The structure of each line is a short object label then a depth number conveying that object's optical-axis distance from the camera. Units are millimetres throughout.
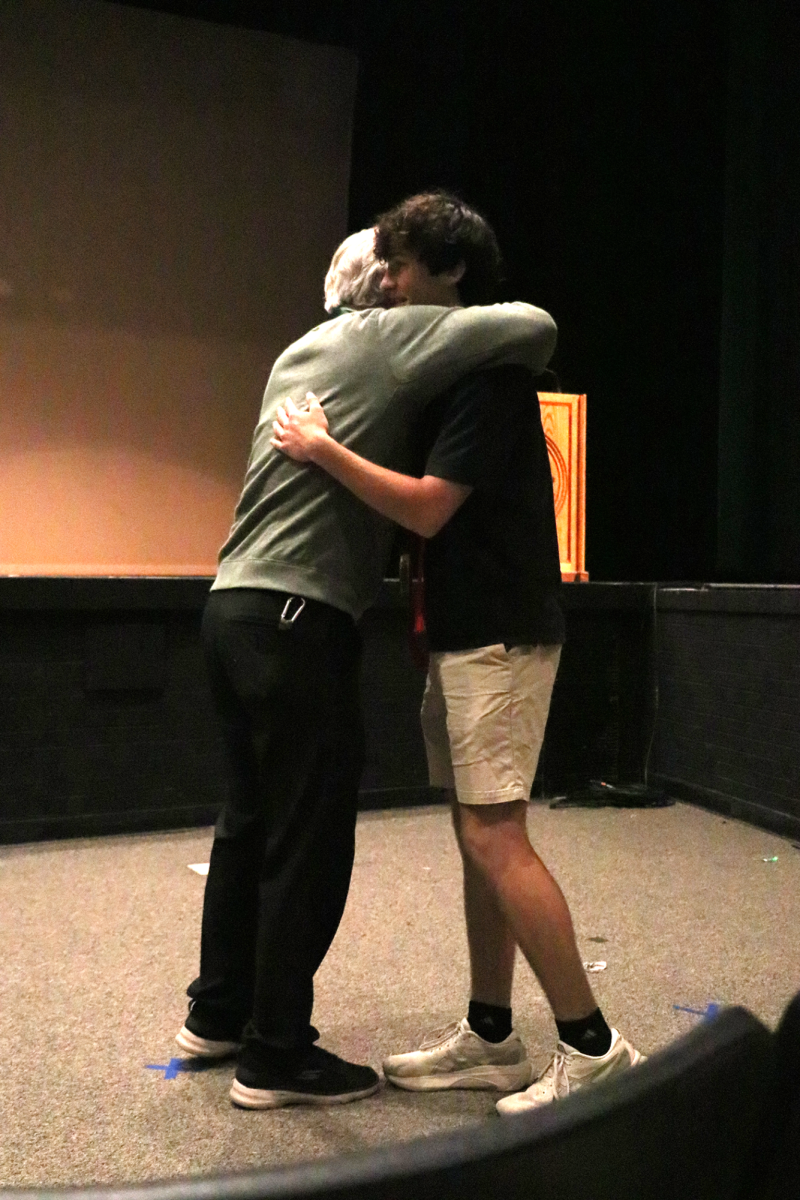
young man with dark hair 1356
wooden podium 3490
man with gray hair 1391
